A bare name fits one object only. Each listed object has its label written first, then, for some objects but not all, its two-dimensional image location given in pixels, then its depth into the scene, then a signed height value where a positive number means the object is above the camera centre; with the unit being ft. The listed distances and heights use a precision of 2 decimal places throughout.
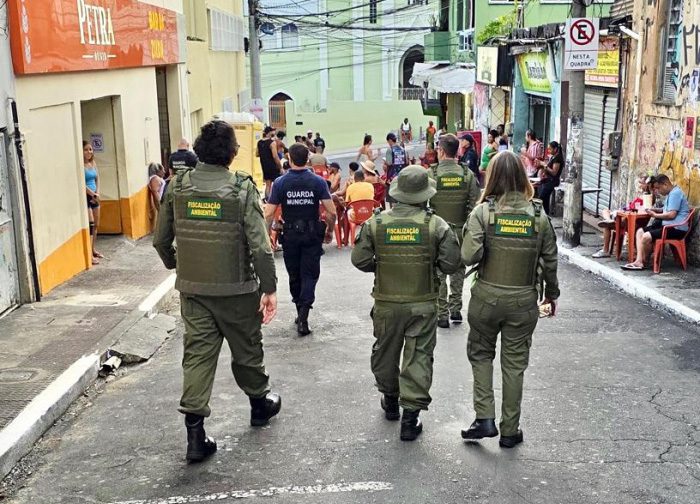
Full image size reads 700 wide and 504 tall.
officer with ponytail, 16.62 -4.10
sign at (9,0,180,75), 29.81 +1.83
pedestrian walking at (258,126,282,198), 55.67 -5.74
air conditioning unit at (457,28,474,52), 96.62 +3.55
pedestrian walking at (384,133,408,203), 61.05 -6.32
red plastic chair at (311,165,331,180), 48.53 -5.58
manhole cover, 21.47 -7.69
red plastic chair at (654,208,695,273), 33.73 -7.18
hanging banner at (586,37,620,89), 46.44 +0.28
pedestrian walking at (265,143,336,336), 25.68 -4.48
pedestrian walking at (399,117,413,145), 146.51 -10.38
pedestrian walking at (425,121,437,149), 94.09 -7.21
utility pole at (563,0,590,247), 39.88 -4.24
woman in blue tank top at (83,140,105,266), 38.01 -5.23
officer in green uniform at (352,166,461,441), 17.08 -4.05
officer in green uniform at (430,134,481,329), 25.96 -3.93
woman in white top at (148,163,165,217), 46.03 -5.88
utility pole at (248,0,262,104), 80.59 +2.32
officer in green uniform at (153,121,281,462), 16.47 -3.70
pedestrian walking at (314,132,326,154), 61.41 -5.44
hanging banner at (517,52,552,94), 63.00 -0.17
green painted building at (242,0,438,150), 151.02 +2.59
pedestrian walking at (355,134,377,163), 62.44 -5.90
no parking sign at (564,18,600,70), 38.42 +1.11
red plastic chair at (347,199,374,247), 43.82 -7.11
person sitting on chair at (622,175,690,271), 33.40 -6.06
